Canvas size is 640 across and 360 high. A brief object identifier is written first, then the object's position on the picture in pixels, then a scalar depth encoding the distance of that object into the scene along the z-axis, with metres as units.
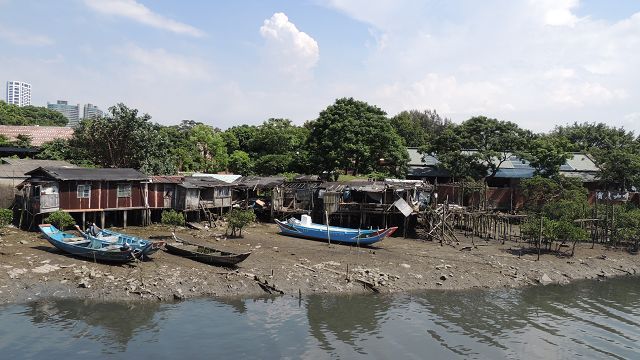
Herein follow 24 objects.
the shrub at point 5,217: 27.69
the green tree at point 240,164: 59.44
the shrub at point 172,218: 32.69
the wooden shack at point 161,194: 36.09
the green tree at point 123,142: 43.38
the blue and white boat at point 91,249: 24.97
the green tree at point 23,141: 51.19
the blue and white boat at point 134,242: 25.58
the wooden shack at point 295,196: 42.19
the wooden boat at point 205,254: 26.41
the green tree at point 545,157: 47.97
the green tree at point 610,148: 46.03
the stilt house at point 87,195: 30.80
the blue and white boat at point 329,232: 33.69
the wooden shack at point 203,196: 37.19
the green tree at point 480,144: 49.84
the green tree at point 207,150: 59.62
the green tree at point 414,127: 75.88
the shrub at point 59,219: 29.30
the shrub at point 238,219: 33.38
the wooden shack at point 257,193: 42.75
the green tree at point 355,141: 50.97
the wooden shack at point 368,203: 39.75
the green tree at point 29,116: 79.00
